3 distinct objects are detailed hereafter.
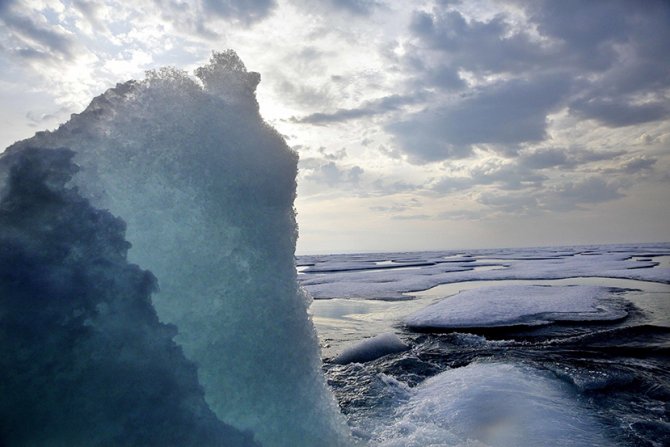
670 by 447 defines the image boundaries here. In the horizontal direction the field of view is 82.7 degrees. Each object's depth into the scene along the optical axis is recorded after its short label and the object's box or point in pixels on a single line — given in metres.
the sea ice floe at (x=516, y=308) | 11.05
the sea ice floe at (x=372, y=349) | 8.20
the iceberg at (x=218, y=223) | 3.11
